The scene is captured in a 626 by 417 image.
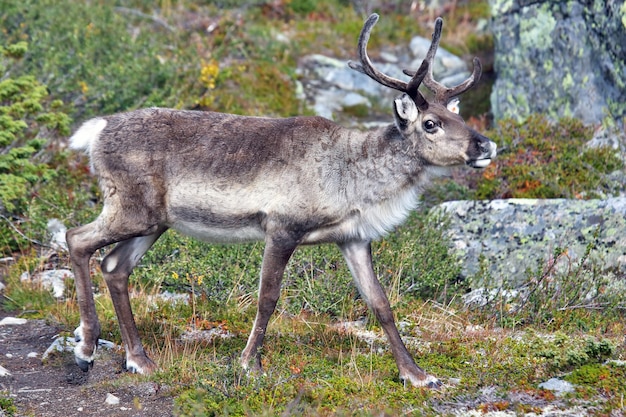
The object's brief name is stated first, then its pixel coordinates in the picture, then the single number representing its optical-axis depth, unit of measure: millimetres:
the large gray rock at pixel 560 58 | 24969
